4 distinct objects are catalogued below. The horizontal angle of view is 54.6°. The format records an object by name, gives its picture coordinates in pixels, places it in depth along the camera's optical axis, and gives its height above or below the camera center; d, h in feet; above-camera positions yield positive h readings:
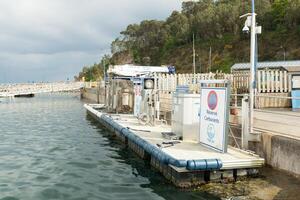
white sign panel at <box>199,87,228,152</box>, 25.73 -2.49
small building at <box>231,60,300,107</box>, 49.73 +1.46
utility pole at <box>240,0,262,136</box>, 27.73 +3.44
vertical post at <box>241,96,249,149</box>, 27.57 -2.75
